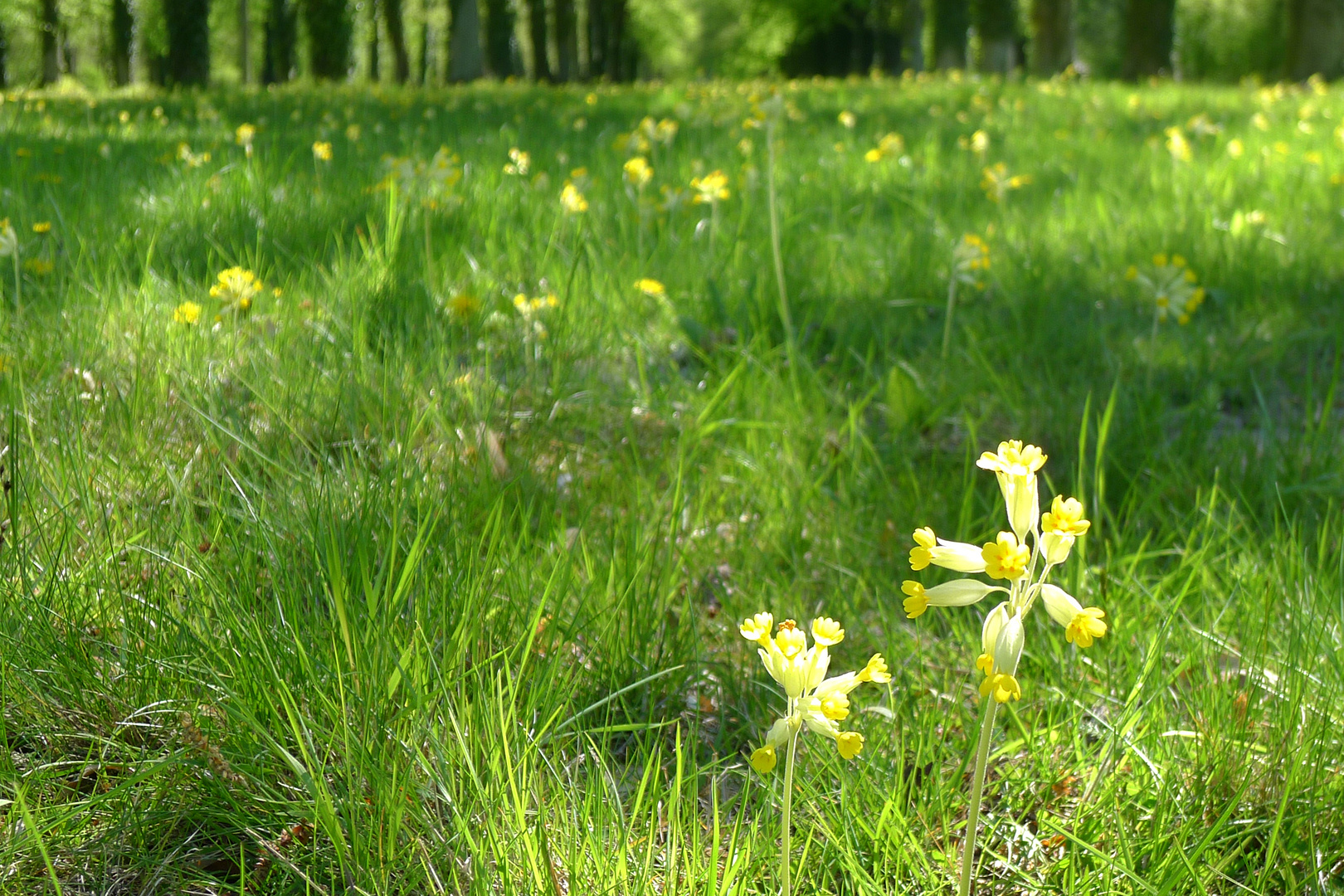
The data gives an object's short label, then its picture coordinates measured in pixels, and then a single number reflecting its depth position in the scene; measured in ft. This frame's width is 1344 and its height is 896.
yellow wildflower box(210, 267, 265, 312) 6.95
